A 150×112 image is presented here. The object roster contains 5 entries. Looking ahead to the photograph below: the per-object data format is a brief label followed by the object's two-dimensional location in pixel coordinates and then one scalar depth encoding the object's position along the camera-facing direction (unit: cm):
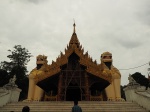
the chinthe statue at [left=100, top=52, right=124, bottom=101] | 1255
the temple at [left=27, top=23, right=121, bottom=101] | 1010
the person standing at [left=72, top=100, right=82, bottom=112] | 309
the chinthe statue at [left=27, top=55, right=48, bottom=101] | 1286
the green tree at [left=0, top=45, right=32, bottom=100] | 2096
